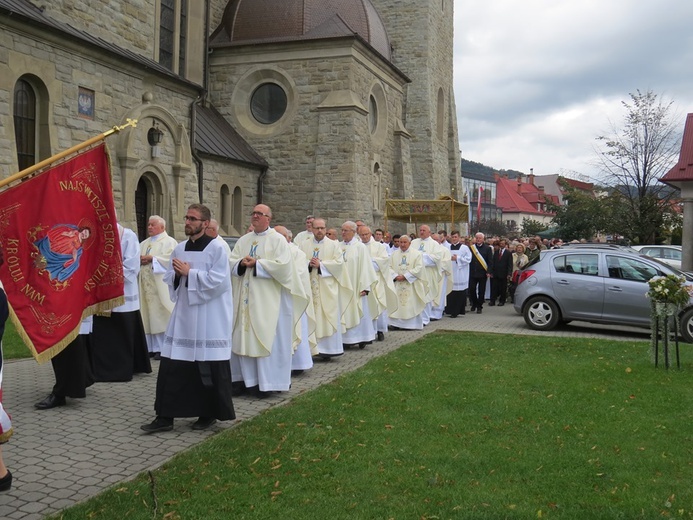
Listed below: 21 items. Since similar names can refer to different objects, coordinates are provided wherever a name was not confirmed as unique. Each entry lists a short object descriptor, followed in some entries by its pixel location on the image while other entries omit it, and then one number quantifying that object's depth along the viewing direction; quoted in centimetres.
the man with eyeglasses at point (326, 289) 1002
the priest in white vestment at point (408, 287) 1391
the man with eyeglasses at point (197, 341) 610
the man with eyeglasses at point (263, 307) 754
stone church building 1389
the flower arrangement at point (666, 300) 869
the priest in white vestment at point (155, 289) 987
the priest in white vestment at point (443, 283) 1579
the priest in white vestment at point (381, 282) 1211
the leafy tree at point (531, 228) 5748
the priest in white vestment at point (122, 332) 783
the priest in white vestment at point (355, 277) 1091
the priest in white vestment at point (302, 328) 842
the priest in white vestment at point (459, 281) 1673
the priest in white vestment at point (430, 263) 1501
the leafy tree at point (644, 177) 3028
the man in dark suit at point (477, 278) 1792
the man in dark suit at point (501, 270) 1892
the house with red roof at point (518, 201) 8900
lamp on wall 1664
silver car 1249
